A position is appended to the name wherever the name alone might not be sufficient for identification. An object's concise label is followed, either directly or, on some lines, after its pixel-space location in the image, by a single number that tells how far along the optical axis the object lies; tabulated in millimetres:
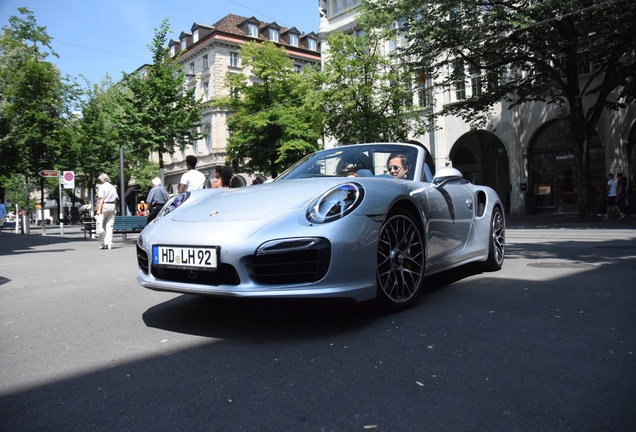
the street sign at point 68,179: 21406
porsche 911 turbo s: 3006
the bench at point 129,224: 13711
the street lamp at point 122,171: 16406
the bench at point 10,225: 34316
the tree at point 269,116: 28734
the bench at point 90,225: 16486
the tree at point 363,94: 22961
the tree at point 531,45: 14578
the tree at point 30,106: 20594
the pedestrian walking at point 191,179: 8984
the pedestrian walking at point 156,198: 11080
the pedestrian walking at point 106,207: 11961
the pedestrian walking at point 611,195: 18672
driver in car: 4371
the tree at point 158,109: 19844
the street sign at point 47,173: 20594
